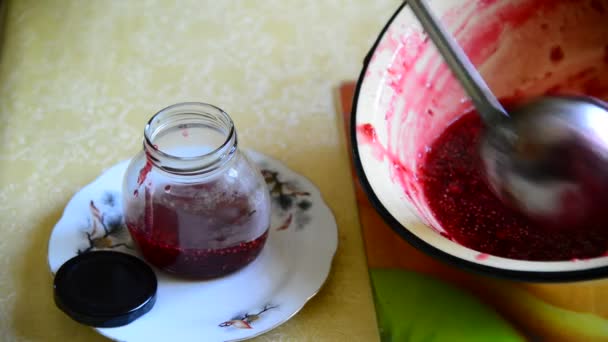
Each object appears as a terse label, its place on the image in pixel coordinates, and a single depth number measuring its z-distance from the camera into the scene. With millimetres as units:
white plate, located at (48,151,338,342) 679
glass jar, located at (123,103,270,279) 695
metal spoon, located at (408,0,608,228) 715
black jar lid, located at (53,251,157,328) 653
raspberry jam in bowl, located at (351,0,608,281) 662
